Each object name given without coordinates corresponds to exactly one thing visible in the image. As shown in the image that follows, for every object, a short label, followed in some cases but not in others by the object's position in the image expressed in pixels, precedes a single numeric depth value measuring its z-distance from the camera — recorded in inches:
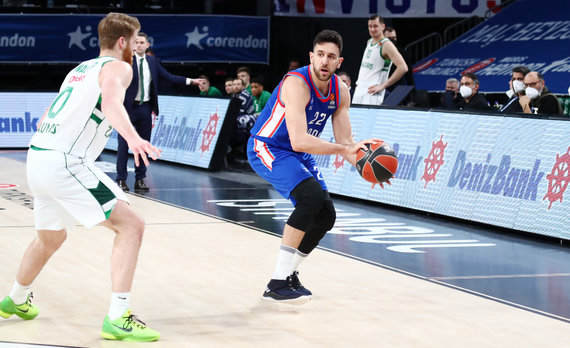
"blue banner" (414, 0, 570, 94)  774.5
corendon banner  877.8
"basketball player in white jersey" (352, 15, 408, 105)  505.4
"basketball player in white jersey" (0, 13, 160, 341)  211.6
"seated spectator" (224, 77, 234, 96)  685.3
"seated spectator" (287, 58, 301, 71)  849.5
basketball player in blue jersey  254.8
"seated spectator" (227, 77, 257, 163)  670.5
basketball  241.9
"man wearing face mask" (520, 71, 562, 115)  458.6
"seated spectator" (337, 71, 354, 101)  616.7
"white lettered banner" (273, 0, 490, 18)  876.6
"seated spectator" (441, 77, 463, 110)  601.0
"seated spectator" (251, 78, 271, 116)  691.4
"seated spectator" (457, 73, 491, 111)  529.3
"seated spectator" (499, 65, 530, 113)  482.9
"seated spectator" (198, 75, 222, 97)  752.6
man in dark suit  496.7
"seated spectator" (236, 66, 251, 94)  693.3
